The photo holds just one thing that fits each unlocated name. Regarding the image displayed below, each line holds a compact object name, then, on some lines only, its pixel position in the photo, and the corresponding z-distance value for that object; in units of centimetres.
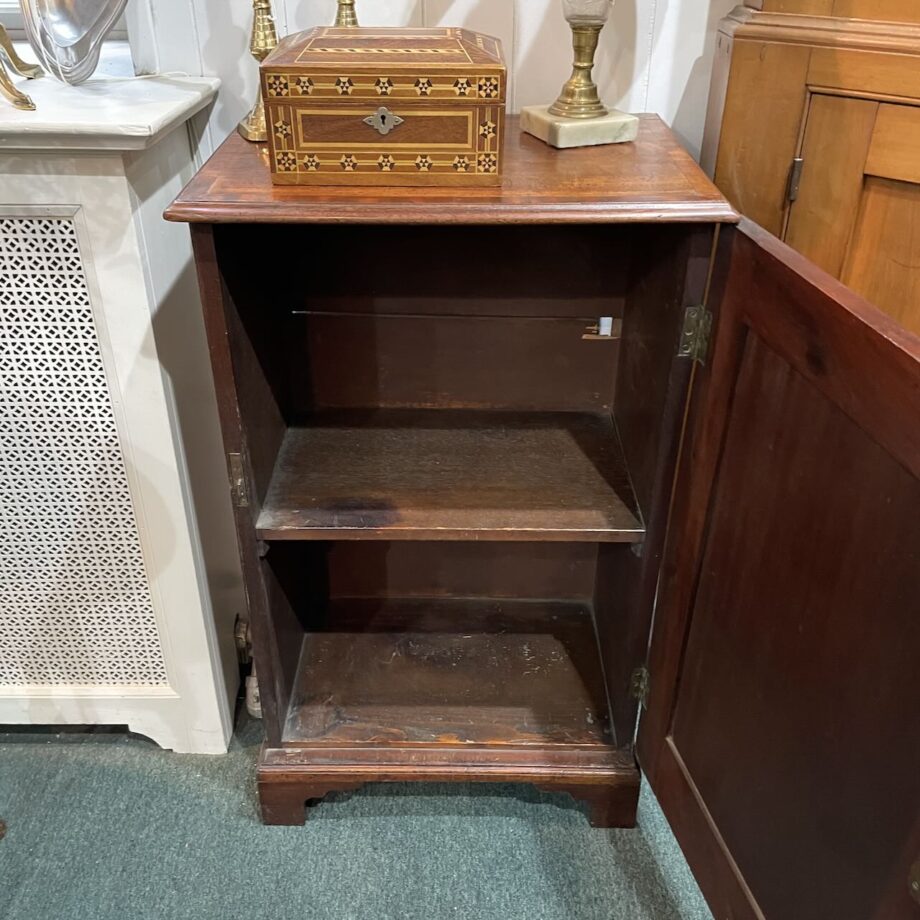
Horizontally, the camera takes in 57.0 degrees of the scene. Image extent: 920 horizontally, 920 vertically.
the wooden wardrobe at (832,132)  93
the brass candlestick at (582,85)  105
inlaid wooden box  89
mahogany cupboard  76
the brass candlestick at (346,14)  106
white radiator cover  104
